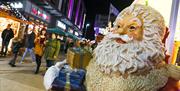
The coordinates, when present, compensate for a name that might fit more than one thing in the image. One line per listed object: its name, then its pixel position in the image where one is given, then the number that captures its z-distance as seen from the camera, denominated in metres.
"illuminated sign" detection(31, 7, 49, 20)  12.03
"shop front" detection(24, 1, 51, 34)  10.88
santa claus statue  1.24
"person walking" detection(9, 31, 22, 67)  4.98
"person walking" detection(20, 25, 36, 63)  5.53
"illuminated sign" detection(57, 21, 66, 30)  18.57
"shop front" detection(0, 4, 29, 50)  6.47
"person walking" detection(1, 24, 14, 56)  6.13
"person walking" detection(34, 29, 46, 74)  4.60
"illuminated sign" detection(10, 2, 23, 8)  9.96
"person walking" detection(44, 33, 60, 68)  4.46
